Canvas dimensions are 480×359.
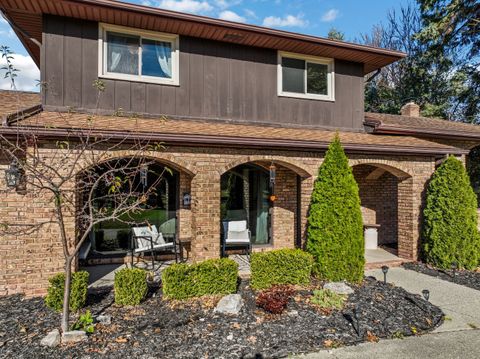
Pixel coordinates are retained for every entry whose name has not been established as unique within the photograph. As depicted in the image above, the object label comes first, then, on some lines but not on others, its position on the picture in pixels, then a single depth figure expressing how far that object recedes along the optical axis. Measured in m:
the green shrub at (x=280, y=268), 6.00
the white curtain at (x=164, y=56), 7.91
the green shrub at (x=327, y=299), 5.26
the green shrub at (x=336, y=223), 6.45
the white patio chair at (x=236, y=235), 8.18
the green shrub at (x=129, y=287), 5.26
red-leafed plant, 4.91
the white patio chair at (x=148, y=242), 7.30
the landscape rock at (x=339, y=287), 5.84
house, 6.39
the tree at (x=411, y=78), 20.95
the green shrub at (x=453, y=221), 7.66
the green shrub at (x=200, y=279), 5.50
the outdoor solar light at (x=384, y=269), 6.24
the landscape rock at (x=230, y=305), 4.99
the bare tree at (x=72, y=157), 5.54
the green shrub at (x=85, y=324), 4.31
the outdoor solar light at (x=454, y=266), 7.66
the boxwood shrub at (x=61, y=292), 5.00
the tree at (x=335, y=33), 28.64
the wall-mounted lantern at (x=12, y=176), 5.42
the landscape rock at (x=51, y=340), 4.03
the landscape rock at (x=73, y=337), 4.14
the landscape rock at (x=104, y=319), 4.66
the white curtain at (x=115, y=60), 7.54
